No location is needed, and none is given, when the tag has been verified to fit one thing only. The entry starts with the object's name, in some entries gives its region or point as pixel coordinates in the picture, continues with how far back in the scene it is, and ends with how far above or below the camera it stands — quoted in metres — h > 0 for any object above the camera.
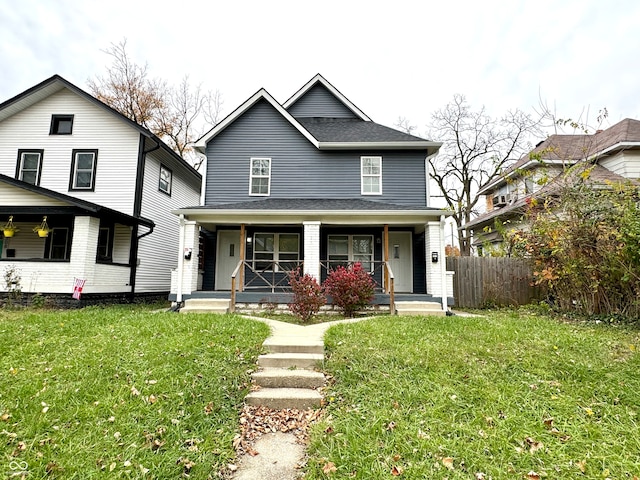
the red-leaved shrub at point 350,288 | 8.34 -0.26
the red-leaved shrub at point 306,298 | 7.83 -0.50
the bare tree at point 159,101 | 20.84 +12.17
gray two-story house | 11.66 +3.38
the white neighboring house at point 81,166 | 11.60 +4.05
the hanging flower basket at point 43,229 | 9.57 +1.37
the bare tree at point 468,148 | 21.94 +9.27
